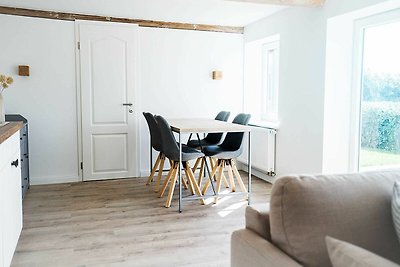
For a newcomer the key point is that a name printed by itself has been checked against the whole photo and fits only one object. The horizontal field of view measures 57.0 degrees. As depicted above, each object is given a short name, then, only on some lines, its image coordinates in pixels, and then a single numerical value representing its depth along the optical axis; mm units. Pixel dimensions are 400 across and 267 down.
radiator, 4887
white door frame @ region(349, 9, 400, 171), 3667
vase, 2771
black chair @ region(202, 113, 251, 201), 4109
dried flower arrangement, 2738
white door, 5016
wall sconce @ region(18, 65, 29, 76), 4688
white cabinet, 2182
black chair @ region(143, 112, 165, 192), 4340
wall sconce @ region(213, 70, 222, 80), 5629
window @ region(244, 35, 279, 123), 5367
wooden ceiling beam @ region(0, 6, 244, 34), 4660
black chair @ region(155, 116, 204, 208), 3869
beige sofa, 1237
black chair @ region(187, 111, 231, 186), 5020
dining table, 3788
